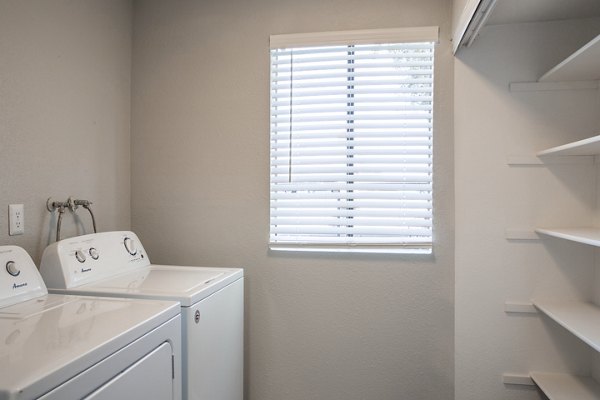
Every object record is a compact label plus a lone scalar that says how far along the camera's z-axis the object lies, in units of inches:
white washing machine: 51.6
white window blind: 73.7
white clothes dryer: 29.8
